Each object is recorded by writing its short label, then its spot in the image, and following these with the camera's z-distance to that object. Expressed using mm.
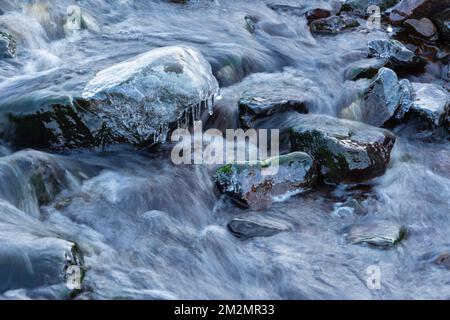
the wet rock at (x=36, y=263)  6013
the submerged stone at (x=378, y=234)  7725
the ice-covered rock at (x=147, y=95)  8968
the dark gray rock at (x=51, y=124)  8872
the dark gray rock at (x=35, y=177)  7597
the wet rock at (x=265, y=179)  8394
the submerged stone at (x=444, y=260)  7542
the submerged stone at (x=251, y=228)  7820
